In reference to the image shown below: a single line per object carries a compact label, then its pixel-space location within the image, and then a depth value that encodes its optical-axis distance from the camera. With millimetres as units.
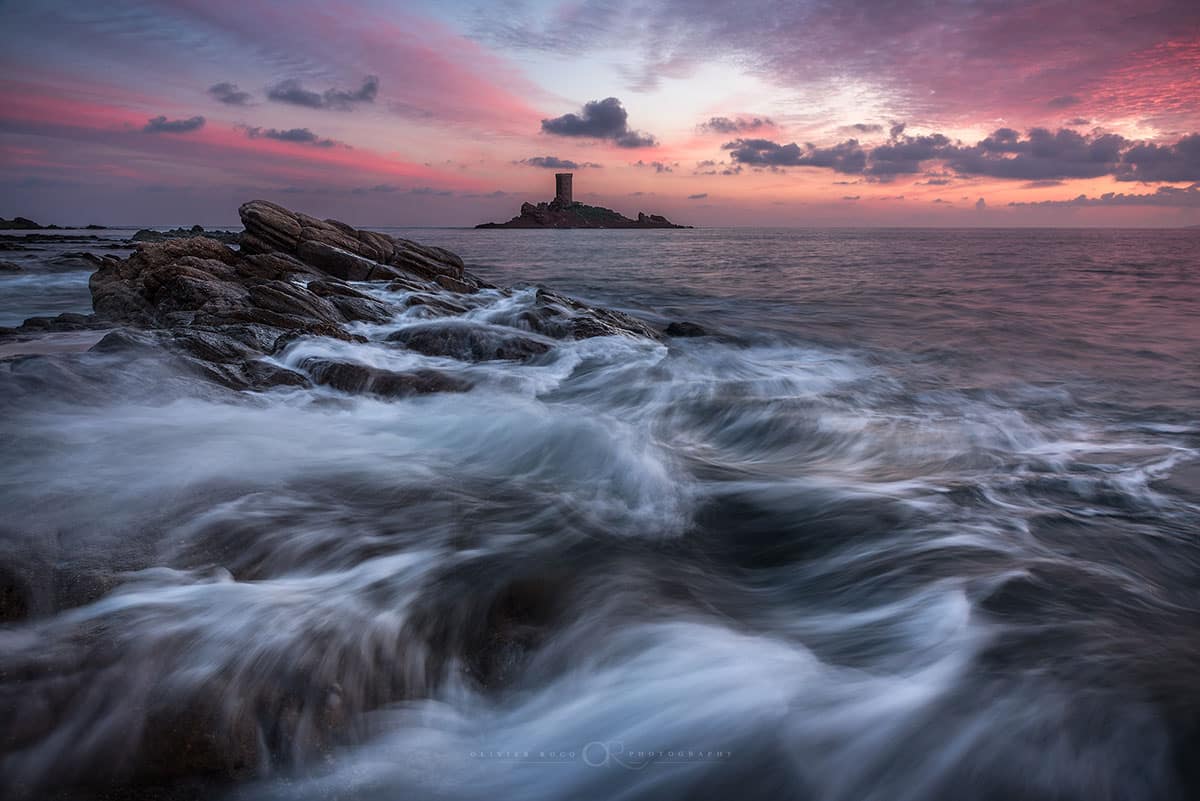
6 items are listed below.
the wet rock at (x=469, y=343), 10172
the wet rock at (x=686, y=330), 13783
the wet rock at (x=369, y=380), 7387
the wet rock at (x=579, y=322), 12008
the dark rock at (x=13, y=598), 2566
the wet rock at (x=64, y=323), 10102
